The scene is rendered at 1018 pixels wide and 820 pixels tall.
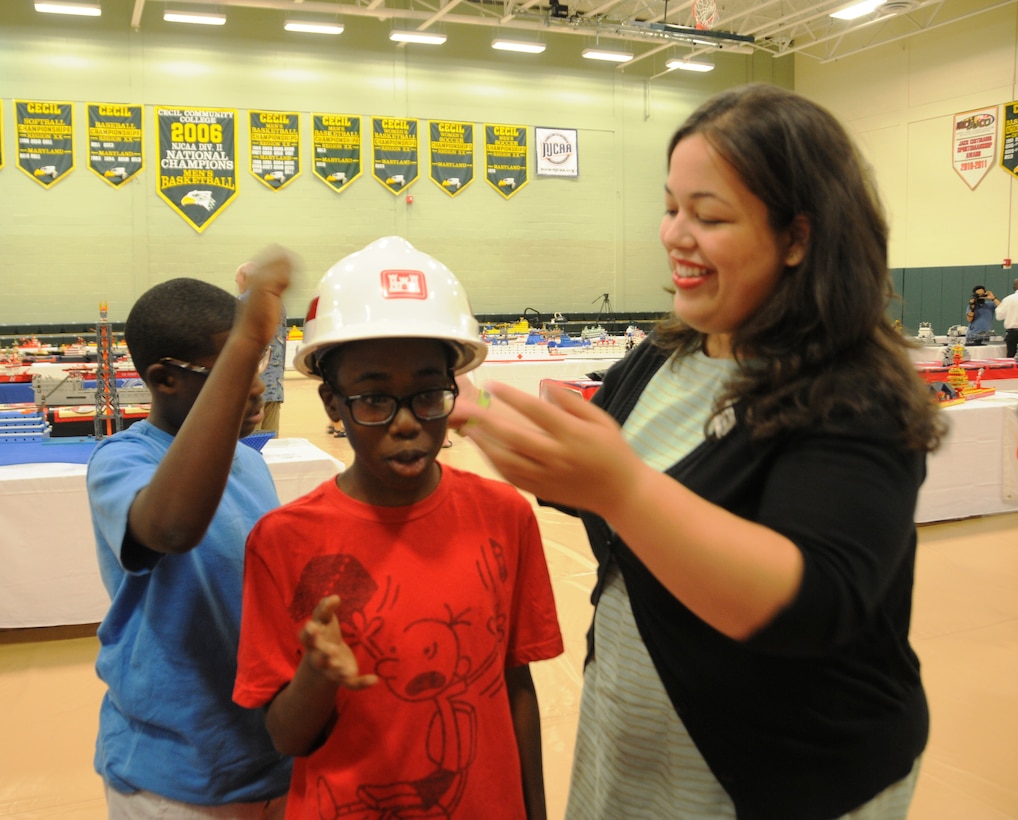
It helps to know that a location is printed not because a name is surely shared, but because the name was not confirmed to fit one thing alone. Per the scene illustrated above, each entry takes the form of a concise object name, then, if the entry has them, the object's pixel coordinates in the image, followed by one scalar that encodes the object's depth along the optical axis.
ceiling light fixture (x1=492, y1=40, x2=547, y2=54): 15.41
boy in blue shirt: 1.18
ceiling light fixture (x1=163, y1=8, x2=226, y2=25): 13.80
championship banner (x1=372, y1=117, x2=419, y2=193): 16.28
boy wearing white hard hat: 1.05
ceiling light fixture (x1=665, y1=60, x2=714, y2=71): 16.67
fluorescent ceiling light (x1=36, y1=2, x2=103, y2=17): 12.87
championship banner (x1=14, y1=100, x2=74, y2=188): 14.07
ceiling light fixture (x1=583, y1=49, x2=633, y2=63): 15.54
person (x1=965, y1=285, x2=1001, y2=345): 12.48
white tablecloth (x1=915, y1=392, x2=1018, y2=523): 5.43
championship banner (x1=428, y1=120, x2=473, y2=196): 16.69
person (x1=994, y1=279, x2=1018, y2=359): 12.62
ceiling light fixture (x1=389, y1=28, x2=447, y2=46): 14.66
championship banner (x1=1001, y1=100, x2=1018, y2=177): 14.40
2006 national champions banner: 14.87
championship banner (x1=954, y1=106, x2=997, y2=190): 14.91
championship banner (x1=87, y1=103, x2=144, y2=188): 14.48
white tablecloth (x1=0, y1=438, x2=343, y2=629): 3.59
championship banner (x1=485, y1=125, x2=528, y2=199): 17.08
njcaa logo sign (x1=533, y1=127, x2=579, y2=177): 17.55
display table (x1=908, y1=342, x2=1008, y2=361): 10.75
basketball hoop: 10.58
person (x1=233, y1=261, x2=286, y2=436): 6.14
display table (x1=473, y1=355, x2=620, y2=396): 8.56
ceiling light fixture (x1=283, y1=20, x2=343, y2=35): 14.42
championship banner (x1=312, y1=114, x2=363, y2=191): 15.84
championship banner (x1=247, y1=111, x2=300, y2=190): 15.45
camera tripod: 18.01
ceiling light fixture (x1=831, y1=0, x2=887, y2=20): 13.34
